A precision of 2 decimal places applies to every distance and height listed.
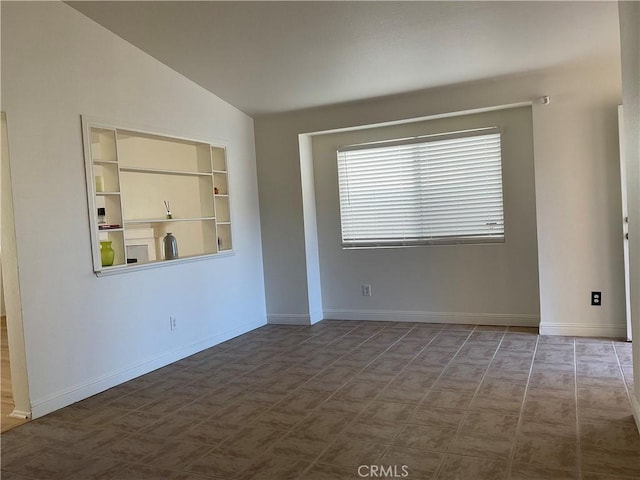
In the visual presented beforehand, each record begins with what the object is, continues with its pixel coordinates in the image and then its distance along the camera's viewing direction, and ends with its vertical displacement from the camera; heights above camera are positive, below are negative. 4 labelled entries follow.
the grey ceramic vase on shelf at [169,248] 4.67 -0.16
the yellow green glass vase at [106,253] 3.93 -0.15
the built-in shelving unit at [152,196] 3.96 +0.37
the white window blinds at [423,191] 5.08 +0.25
